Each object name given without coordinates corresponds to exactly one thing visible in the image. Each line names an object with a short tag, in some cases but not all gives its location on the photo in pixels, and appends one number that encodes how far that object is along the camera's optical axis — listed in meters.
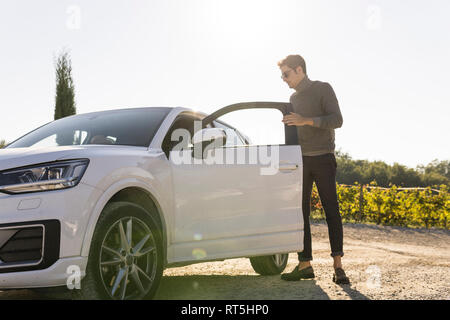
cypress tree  20.24
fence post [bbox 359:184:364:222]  15.18
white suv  3.23
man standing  5.27
